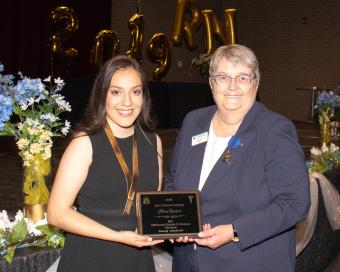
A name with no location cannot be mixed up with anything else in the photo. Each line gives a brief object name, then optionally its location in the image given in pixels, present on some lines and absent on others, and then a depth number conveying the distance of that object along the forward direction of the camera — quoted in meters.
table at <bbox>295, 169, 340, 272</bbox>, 4.14
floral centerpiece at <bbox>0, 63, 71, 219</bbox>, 2.51
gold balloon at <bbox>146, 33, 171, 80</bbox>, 11.80
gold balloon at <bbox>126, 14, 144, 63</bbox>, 11.16
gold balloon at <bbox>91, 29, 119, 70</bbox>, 10.66
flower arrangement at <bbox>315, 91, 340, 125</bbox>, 5.63
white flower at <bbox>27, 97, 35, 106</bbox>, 2.50
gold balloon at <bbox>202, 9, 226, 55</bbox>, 12.87
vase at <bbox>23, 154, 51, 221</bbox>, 2.58
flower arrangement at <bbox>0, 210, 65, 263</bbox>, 2.29
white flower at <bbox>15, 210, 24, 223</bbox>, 2.46
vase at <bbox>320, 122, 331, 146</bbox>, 5.62
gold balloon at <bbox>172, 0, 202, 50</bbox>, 12.68
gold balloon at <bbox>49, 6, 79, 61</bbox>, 10.49
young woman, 1.80
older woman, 1.84
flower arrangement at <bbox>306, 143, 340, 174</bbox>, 4.71
